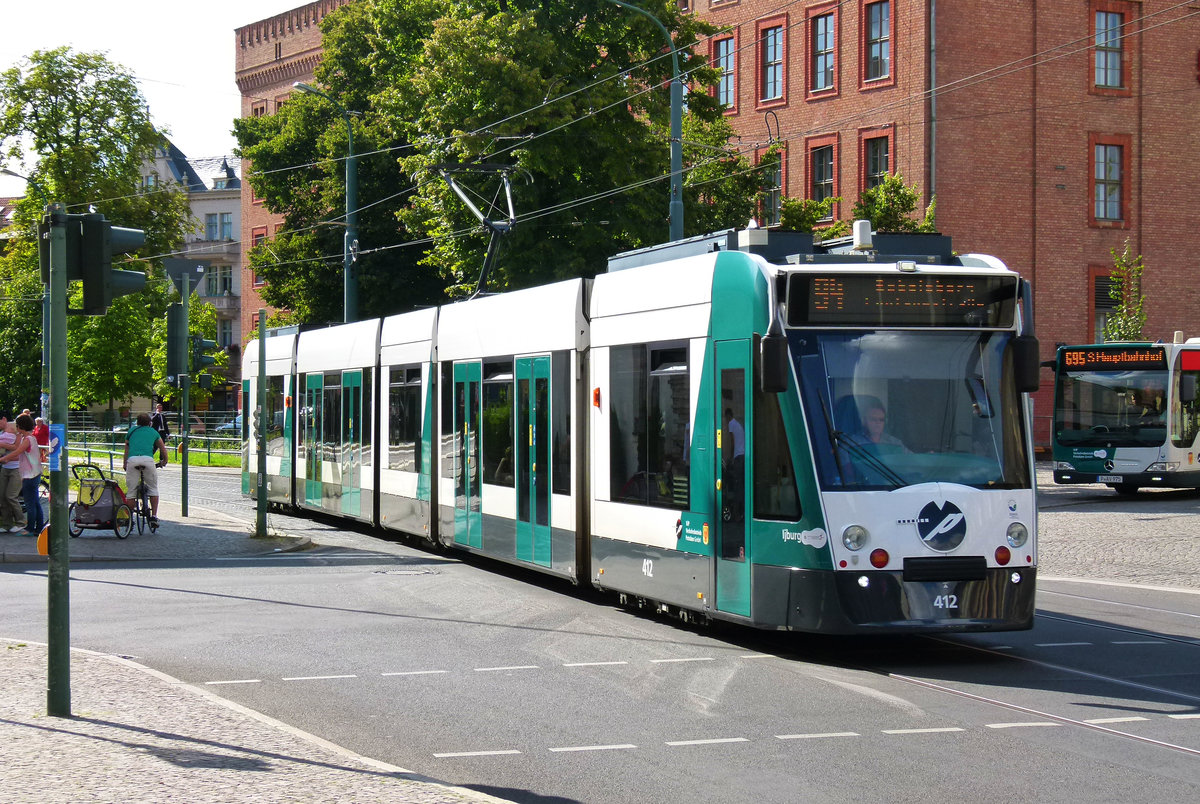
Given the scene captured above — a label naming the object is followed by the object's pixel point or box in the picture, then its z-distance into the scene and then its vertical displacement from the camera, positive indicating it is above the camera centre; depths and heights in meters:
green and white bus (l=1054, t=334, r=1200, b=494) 30.81 -0.06
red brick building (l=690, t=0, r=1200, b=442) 40.88 +7.98
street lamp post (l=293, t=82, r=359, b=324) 40.66 +4.73
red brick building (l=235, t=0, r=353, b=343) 75.25 +17.31
